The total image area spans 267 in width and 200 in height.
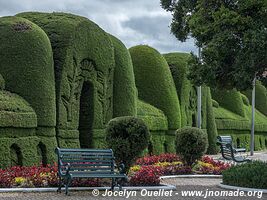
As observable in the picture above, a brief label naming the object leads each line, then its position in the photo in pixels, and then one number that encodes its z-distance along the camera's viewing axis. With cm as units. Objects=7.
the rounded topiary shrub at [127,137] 1293
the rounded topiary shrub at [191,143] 1608
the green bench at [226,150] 1740
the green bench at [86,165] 1101
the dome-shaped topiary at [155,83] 2420
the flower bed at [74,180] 1152
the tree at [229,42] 1128
